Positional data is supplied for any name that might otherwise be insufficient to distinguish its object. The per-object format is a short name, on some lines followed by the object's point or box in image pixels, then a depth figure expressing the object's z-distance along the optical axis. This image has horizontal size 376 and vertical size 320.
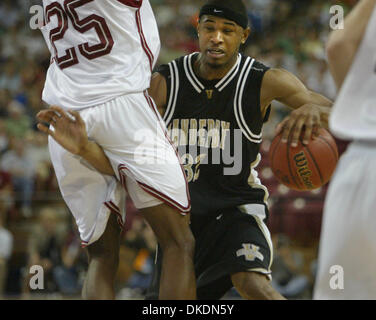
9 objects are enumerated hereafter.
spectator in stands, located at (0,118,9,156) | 19.91
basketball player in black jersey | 7.96
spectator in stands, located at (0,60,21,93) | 23.48
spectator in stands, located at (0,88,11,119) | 21.47
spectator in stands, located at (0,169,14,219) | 18.58
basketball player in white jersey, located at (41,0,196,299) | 6.84
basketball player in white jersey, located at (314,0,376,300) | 4.53
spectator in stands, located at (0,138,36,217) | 19.14
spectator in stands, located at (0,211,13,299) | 17.02
